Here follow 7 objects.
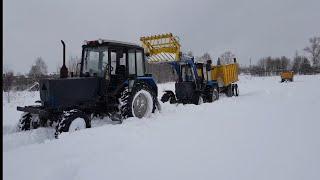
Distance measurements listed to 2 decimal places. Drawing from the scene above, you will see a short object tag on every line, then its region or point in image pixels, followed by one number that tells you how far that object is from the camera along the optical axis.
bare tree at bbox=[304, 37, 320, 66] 54.03
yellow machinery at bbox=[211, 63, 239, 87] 13.20
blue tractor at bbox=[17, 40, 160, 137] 5.53
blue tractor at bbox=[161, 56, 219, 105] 10.73
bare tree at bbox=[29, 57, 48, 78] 39.37
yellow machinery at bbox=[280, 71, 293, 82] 24.49
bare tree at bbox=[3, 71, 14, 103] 14.13
